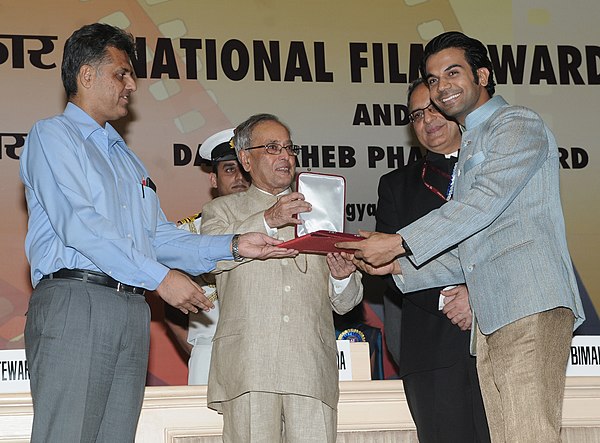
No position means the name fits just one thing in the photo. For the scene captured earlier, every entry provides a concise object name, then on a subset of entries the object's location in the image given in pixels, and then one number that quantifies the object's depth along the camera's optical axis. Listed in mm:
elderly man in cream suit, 3125
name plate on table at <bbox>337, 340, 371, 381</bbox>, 3541
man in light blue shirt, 2709
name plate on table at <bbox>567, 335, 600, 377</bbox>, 3619
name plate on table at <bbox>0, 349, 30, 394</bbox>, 3301
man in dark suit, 3184
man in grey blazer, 2674
